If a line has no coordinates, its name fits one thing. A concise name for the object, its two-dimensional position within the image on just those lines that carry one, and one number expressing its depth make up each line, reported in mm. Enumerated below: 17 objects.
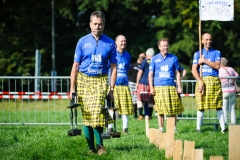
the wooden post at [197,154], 8904
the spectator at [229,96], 20761
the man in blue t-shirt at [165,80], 17172
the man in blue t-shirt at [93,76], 12265
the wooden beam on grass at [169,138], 11157
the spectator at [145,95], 25147
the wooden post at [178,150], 10564
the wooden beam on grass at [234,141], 7949
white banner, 17957
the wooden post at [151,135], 14039
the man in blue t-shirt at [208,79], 17182
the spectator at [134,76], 27050
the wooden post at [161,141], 12774
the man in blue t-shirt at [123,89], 17968
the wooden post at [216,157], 7970
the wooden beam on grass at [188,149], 9770
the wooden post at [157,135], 13098
